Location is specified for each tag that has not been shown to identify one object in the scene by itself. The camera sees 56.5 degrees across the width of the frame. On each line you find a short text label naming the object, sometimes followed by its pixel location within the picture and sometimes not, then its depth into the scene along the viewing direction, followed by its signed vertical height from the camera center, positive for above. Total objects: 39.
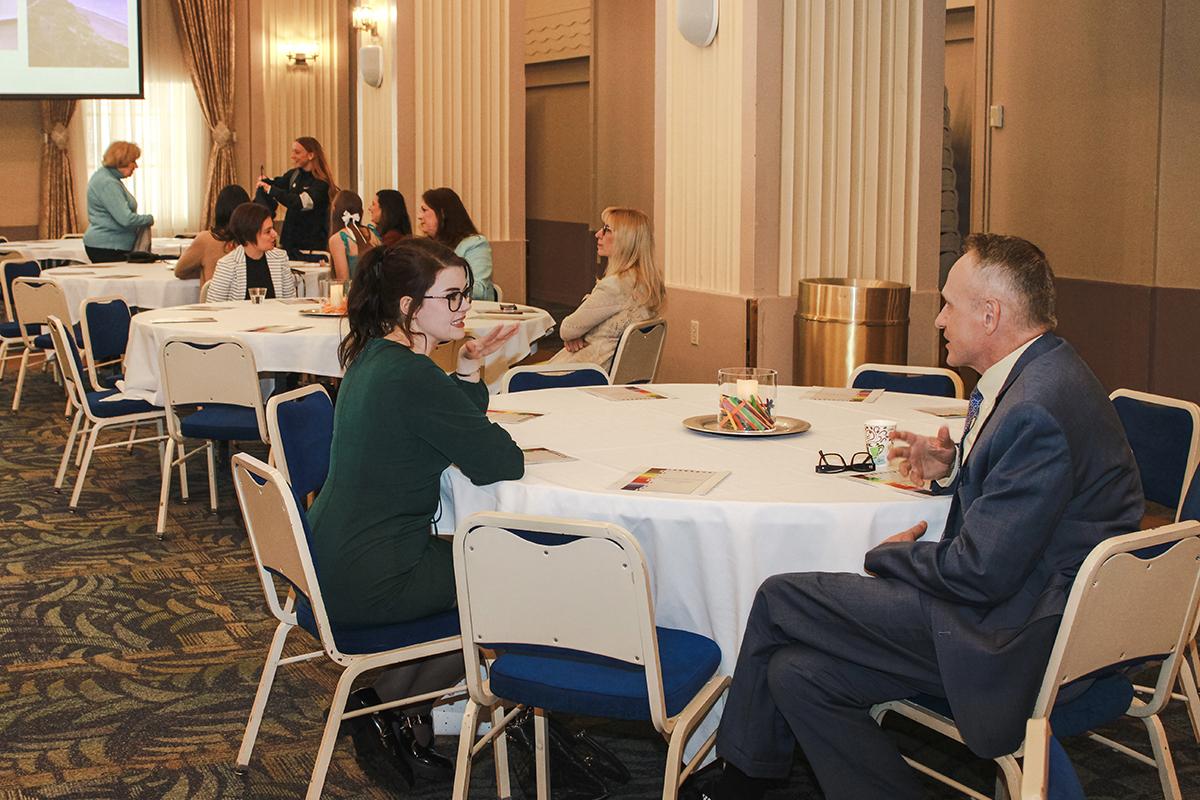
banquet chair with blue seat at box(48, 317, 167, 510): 4.75 -0.57
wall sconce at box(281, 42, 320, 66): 12.11 +2.44
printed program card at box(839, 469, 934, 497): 2.31 -0.43
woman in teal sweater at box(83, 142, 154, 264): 8.38 +0.48
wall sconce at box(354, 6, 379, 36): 9.49 +2.19
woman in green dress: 2.32 -0.42
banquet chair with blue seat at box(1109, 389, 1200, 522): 2.73 -0.41
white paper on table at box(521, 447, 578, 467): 2.54 -0.41
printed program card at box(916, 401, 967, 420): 3.02 -0.37
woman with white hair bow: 6.81 +0.23
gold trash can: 4.89 -0.23
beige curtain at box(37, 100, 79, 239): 12.02 +1.07
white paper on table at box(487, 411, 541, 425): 3.03 -0.39
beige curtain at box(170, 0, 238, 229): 12.66 +2.37
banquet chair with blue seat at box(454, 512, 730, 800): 1.85 -0.61
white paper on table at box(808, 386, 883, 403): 3.36 -0.36
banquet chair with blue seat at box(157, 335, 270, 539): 4.31 -0.42
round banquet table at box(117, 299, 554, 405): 4.79 -0.27
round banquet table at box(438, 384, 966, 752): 2.20 -0.48
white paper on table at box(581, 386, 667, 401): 3.40 -0.36
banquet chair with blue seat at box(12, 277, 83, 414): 6.02 -0.15
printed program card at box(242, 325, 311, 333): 4.87 -0.24
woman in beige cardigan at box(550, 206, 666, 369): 4.82 -0.06
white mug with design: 2.48 -0.37
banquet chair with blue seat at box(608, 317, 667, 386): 4.52 -0.32
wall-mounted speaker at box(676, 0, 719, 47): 5.41 +1.24
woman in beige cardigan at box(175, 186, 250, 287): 6.75 +0.13
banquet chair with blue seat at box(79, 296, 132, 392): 5.22 -0.26
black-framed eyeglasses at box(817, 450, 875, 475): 2.43 -0.41
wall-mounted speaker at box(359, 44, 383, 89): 8.80 +1.67
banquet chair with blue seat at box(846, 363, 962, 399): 3.71 -0.34
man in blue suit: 1.85 -0.54
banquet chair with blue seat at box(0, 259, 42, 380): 7.16 -0.09
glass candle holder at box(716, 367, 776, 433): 2.80 -0.30
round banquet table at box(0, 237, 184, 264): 9.21 +0.23
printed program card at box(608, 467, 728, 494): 2.28 -0.43
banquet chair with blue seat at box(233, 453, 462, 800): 2.23 -0.72
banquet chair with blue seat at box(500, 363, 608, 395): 3.94 -0.35
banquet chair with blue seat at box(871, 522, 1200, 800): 1.79 -0.60
